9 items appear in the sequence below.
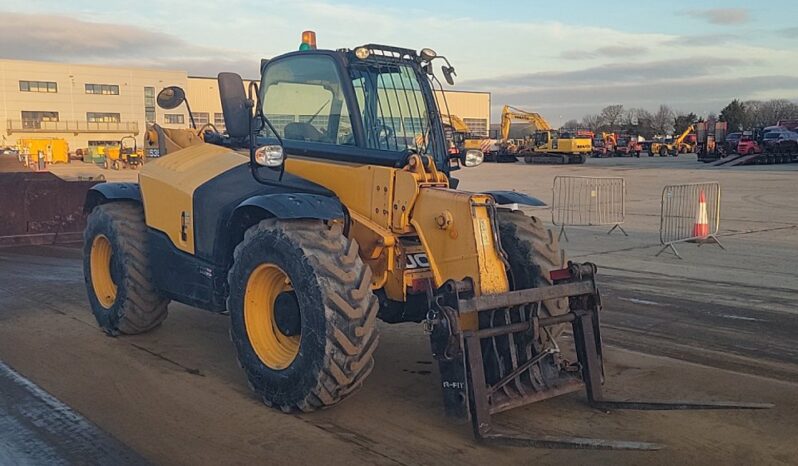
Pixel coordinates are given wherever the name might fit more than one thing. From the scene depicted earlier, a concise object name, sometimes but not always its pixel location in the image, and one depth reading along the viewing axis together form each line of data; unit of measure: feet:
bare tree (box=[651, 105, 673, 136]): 338.95
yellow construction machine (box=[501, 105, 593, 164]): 171.83
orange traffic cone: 44.45
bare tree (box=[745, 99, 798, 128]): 330.75
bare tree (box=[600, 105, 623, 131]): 383.08
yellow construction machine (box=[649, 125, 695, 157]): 212.43
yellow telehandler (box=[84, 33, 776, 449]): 15.61
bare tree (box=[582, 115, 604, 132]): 379.72
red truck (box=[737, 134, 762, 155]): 157.58
